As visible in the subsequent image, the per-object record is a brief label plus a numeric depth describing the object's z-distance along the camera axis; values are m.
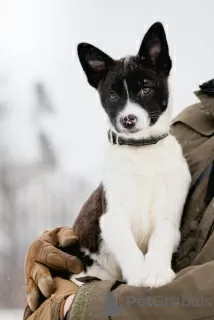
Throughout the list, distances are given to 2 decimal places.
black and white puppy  2.89
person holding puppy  2.73
